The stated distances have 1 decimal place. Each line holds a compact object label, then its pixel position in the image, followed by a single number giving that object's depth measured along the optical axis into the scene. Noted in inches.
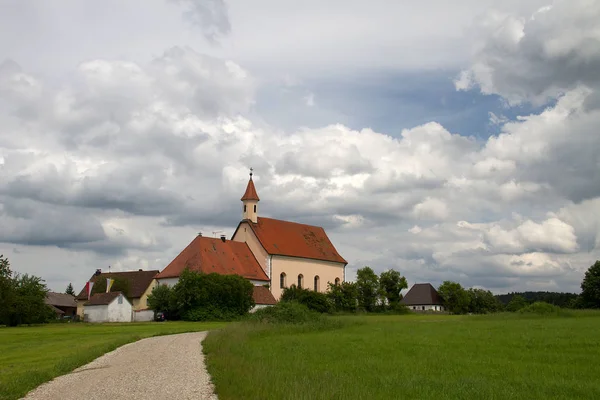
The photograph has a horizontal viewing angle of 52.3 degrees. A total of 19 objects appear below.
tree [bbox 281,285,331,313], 2891.2
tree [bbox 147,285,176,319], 2495.1
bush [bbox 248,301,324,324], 1616.6
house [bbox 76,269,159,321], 3228.3
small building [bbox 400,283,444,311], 4579.2
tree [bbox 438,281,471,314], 3686.0
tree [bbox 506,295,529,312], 3248.8
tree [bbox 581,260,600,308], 3056.1
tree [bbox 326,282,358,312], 3127.5
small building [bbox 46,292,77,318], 4264.3
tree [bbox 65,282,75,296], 6006.9
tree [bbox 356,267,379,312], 3174.2
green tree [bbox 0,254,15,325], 2404.0
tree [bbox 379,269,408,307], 3219.7
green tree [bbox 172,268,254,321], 2445.9
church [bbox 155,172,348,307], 2935.5
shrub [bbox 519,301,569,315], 2009.1
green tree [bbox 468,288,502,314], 3769.7
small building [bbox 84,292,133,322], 2864.2
